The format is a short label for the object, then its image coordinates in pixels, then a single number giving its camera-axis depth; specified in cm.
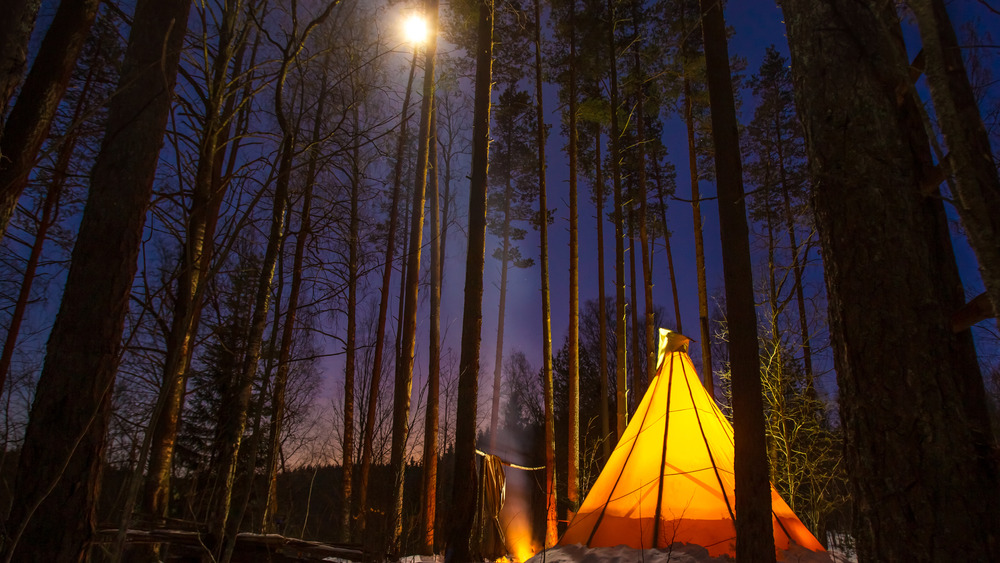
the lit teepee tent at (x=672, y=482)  551
